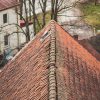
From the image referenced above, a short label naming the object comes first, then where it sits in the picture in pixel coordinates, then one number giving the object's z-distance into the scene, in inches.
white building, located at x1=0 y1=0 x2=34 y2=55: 1427.2
